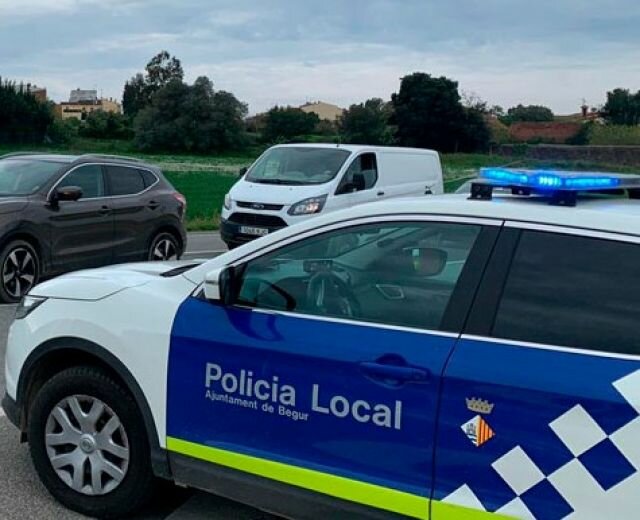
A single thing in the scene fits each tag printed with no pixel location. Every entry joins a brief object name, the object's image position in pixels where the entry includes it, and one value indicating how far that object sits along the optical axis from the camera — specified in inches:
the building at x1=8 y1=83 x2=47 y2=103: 3066.9
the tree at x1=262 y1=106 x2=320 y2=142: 3425.2
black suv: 343.3
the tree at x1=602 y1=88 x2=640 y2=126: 2994.6
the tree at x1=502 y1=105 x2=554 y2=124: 2928.2
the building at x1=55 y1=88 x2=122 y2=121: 6092.5
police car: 101.7
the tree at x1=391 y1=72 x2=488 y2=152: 3070.9
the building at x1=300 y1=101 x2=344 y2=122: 5449.3
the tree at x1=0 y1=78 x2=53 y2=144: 2650.1
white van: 510.3
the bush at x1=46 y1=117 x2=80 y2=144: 2819.9
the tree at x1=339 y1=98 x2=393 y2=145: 2716.5
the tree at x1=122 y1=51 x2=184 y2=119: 5236.2
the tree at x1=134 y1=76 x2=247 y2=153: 3314.5
